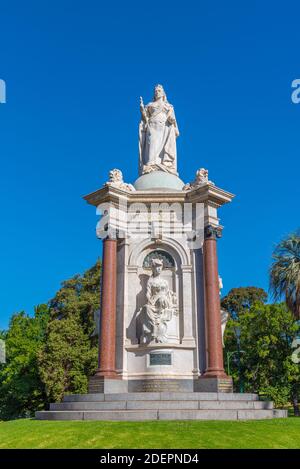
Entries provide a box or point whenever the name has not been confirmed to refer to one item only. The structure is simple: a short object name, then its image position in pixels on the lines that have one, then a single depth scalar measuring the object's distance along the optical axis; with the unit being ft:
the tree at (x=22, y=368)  123.81
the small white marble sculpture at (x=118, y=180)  64.98
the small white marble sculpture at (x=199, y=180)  64.39
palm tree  71.58
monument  57.16
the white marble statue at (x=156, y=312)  58.59
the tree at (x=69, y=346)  113.80
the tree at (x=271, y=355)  119.96
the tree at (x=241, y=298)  189.67
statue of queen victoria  71.56
